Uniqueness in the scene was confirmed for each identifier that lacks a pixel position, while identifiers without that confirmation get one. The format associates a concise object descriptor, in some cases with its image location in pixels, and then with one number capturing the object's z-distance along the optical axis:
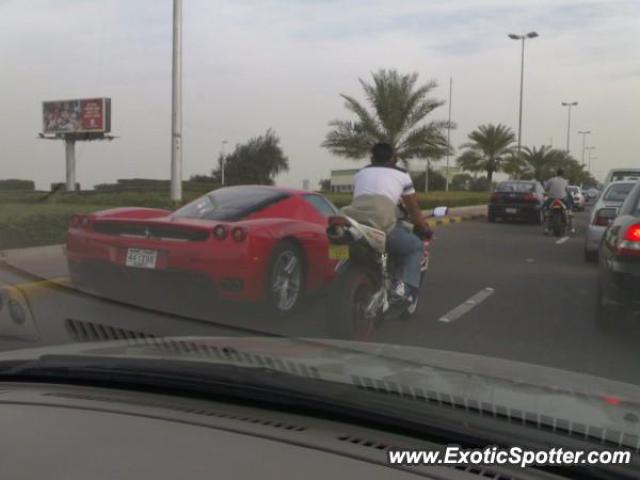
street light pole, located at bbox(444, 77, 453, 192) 25.96
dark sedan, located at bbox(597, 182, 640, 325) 5.58
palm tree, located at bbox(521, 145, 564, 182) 47.81
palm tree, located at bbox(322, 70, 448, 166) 24.89
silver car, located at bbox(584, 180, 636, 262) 10.69
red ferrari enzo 5.85
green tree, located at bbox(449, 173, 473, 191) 51.63
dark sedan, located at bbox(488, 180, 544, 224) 21.69
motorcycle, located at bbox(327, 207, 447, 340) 5.37
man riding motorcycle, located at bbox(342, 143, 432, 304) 5.74
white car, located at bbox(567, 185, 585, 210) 31.58
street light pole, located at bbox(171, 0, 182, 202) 14.11
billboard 31.55
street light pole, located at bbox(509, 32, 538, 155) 37.22
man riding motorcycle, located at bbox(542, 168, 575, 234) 16.73
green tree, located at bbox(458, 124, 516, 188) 38.22
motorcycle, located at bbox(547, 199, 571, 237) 16.53
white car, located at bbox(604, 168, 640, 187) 19.45
